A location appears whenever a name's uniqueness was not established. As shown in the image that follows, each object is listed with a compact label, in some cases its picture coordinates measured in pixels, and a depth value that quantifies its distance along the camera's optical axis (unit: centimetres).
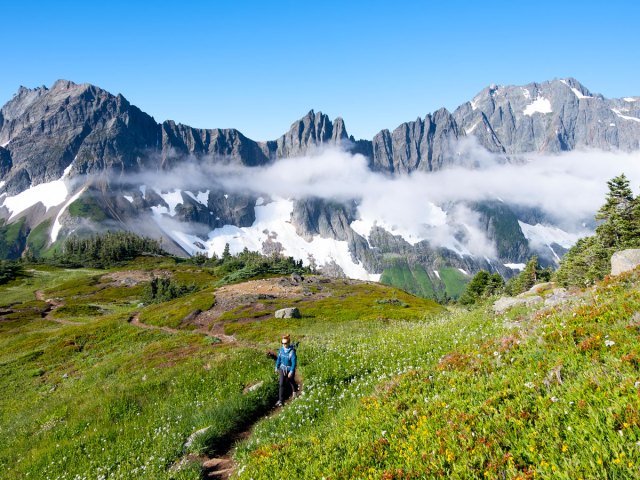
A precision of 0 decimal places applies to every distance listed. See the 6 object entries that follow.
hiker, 1727
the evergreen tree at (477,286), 11425
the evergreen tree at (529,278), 10538
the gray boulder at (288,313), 5337
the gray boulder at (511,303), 2085
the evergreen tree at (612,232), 5597
